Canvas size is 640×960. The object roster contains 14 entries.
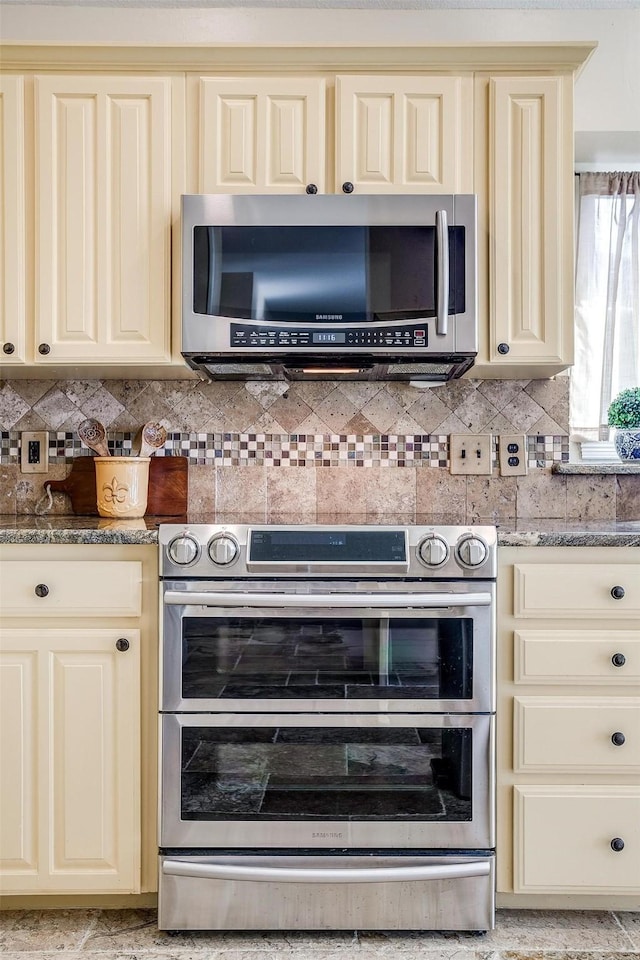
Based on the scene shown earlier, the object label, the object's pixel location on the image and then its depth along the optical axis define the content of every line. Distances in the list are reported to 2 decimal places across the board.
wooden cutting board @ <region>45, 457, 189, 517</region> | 2.19
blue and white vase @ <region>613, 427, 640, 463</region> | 2.17
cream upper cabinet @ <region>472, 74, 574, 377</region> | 1.91
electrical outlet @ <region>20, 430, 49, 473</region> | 2.23
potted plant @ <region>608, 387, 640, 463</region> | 2.17
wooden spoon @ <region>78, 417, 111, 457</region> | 2.10
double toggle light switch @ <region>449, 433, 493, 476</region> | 2.21
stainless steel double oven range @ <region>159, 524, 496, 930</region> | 1.61
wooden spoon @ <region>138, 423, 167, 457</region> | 2.15
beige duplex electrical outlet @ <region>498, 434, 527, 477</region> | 2.21
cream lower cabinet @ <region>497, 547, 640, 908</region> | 1.64
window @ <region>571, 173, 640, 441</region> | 2.40
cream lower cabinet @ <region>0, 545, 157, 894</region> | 1.66
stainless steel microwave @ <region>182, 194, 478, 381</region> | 1.83
